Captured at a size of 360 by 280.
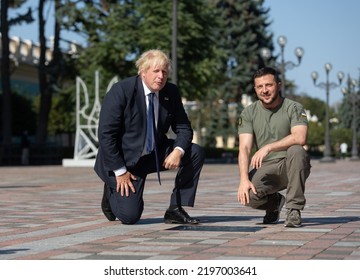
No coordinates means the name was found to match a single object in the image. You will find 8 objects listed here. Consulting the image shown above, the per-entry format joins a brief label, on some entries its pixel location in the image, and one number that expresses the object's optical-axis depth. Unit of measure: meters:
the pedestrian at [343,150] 77.81
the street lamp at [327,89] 53.46
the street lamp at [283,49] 42.81
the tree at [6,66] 44.88
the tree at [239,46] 70.56
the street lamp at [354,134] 67.16
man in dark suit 8.58
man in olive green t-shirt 8.42
